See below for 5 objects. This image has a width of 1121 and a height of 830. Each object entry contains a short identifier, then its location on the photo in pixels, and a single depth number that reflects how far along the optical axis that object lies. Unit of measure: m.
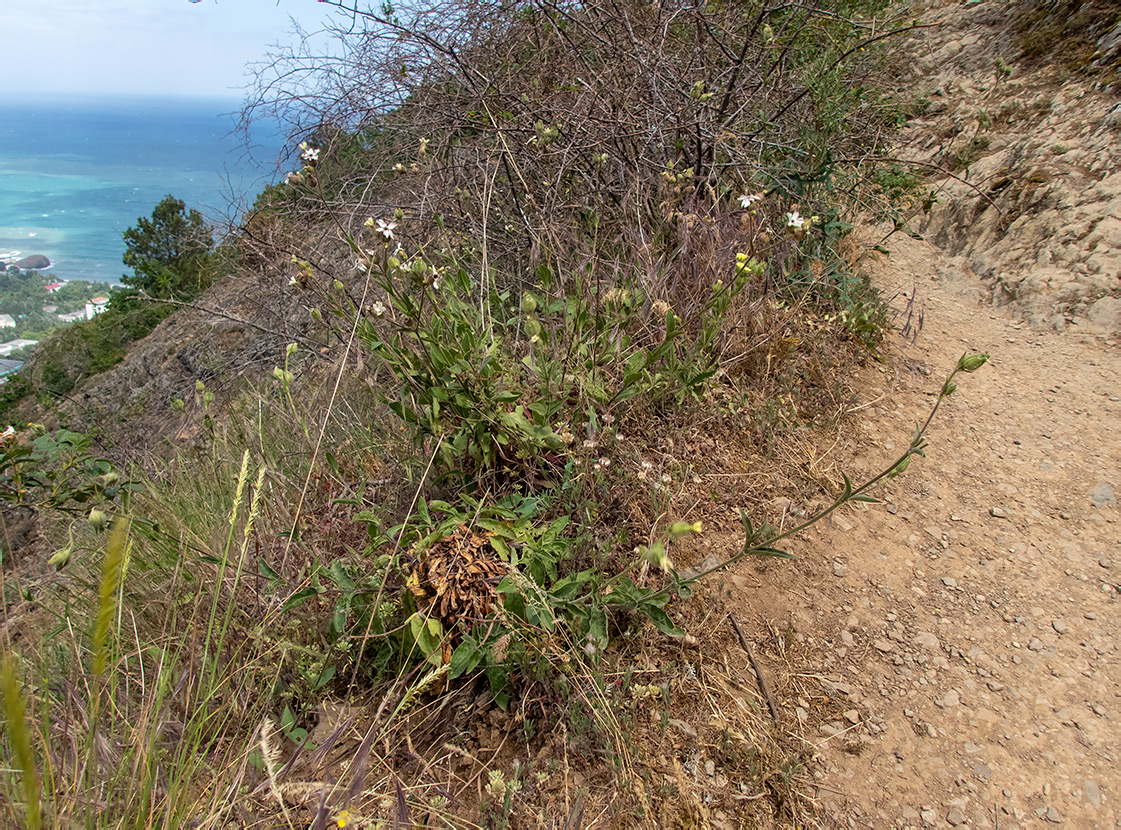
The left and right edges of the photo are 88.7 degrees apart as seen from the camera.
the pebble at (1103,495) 2.03
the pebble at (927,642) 1.63
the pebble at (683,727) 1.45
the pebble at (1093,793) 1.27
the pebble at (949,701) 1.49
